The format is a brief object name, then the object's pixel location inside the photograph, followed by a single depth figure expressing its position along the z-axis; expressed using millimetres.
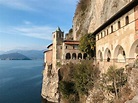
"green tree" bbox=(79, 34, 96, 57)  26595
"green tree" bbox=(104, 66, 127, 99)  11675
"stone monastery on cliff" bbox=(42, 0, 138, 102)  12240
